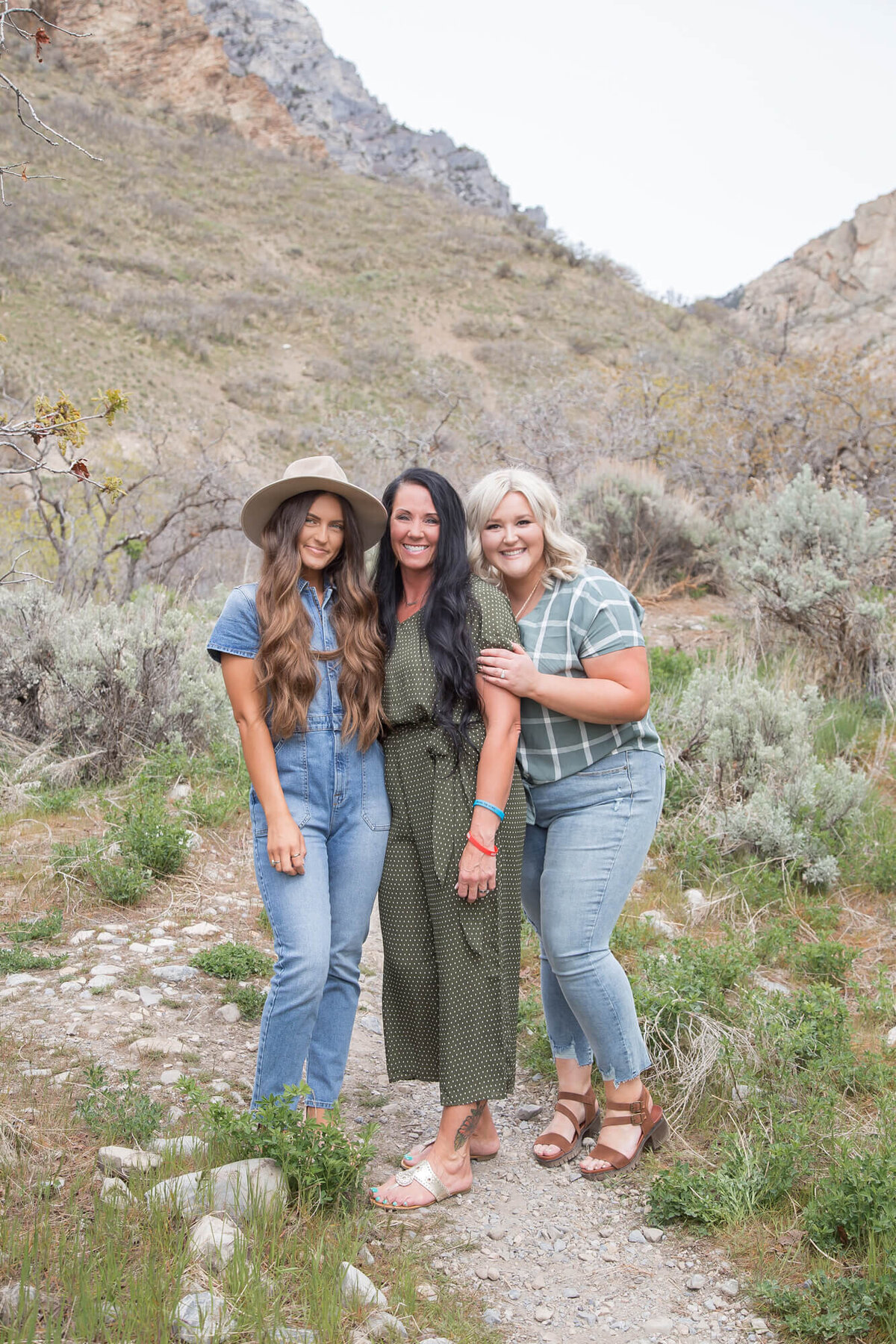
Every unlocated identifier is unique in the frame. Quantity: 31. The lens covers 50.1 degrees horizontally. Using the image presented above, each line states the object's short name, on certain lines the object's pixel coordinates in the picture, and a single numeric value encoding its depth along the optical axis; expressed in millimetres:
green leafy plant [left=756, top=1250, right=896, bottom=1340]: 2105
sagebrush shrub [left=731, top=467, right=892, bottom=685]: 6677
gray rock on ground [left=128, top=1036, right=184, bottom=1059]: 3227
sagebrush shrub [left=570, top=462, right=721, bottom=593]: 9484
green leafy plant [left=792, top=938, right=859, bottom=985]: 3971
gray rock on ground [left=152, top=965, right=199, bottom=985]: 3781
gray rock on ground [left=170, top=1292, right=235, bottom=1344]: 1871
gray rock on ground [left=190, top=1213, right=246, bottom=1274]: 2080
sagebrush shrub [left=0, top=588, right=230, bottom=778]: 5879
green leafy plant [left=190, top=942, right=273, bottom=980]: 3861
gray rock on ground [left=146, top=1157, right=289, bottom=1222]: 2264
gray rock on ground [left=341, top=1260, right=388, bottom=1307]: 2121
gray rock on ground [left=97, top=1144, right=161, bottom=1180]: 2419
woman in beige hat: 2523
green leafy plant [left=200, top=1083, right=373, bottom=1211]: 2389
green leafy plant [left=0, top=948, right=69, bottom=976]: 3645
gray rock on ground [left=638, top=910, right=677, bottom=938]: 4391
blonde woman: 2695
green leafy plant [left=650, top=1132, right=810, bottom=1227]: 2582
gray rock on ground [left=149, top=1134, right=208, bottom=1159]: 2504
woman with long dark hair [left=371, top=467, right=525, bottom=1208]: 2652
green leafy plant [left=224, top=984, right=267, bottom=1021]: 3664
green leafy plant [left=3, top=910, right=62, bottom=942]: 3854
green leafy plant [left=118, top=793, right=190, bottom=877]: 4473
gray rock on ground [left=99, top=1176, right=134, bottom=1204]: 2266
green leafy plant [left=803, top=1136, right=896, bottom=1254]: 2291
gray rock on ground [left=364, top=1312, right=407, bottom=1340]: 2078
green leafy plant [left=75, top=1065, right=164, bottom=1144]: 2625
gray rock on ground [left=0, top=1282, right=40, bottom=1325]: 1857
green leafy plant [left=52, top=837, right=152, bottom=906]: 4297
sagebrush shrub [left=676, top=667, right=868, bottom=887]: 4863
